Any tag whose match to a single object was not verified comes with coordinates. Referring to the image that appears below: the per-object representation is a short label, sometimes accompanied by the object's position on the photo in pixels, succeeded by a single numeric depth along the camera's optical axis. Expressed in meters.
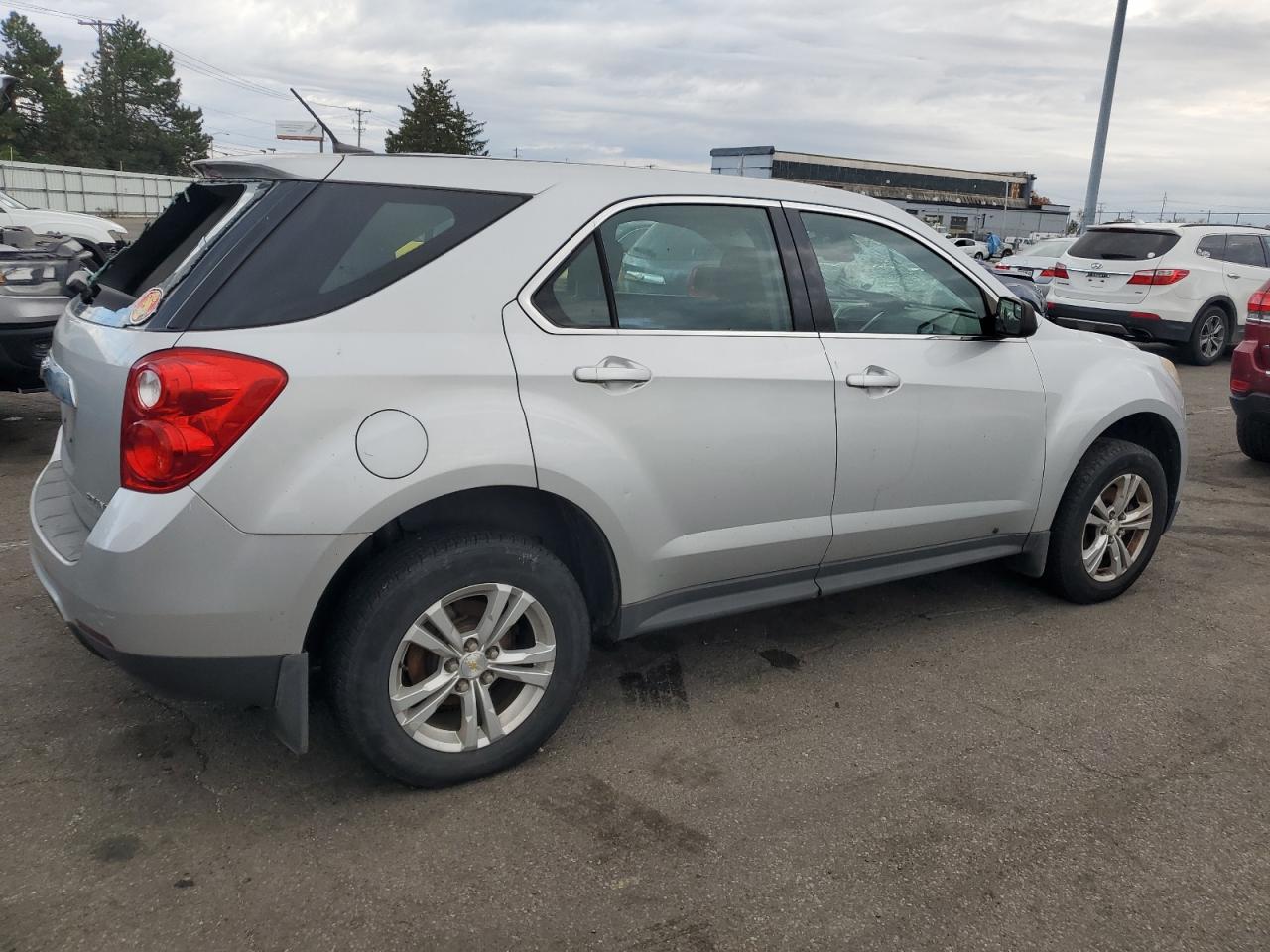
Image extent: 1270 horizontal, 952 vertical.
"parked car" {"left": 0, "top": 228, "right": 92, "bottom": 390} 5.74
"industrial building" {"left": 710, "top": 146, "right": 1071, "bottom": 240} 66.56
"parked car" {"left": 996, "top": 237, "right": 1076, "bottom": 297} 17.69
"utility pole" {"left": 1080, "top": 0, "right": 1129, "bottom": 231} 21.47
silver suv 2.46
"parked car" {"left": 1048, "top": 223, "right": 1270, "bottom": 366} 12.14
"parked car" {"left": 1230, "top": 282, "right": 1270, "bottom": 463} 6.55
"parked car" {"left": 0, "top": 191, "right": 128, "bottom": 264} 16.20
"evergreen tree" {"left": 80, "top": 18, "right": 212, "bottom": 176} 81.44
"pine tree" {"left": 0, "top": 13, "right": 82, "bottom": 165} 74.38
